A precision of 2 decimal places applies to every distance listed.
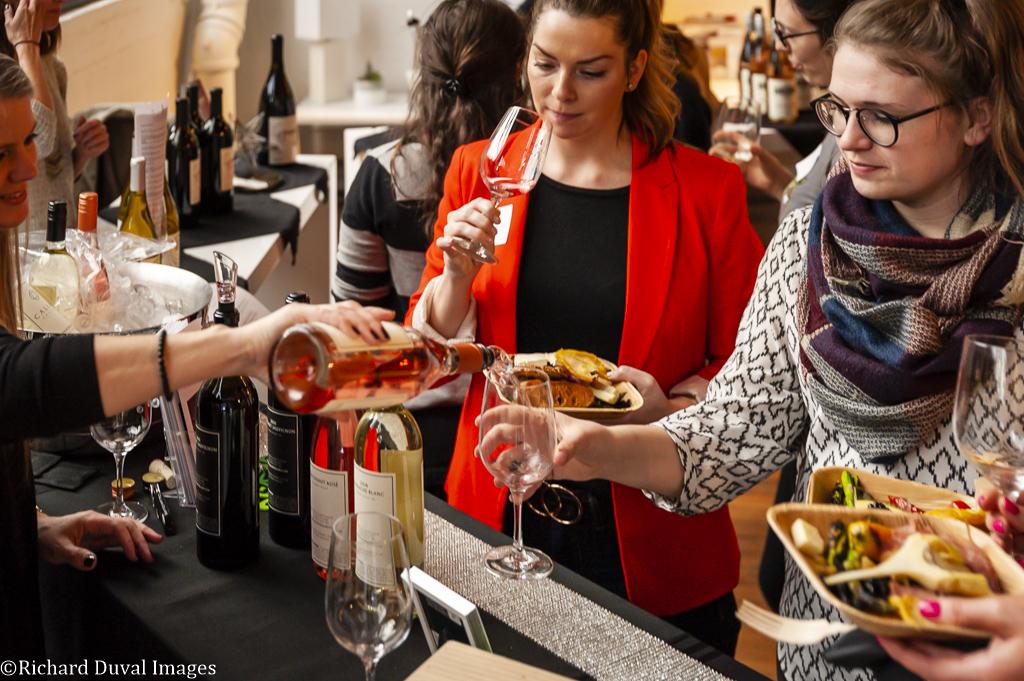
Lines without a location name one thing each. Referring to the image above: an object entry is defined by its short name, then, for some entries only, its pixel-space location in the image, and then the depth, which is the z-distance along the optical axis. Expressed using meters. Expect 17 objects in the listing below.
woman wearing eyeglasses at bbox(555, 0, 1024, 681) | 1.39
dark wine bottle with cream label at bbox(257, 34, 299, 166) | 3.98
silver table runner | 1.29
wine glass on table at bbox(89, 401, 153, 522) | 1.58
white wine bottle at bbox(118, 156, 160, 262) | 2.62
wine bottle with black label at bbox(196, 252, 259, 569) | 1.44
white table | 2.95
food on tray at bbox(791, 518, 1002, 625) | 0.98
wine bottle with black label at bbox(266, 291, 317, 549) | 1.45
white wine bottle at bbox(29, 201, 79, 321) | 1.75
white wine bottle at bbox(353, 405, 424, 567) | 1.30
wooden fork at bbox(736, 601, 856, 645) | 1.03
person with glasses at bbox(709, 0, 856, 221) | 2.47
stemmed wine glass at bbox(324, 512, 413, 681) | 1.07
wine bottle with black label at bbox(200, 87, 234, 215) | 3.31
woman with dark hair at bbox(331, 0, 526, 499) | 2.44
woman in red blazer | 1.92
